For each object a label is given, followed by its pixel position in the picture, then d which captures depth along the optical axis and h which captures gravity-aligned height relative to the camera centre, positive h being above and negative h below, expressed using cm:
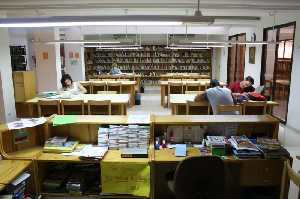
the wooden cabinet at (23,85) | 741 -58
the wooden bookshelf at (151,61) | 1373 +19
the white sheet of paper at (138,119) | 310 -65
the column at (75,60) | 1127 +17
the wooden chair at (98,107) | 521 -90
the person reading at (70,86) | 675 -56
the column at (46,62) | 863 +6
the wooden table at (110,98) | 561 -75
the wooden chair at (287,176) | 218 -94
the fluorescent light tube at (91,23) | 238 +37
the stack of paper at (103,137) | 309 -83
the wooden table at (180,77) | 1030 -47
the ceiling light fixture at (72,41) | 670 +58
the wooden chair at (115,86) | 846 -69
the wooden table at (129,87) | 854 -74
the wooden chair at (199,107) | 520 -87
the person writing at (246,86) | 648 -52
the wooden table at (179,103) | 551 -78
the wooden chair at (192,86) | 835 -67
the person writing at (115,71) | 1152 -31
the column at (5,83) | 607 -43
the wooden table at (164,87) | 852 -75
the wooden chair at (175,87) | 845 -72
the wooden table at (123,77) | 1041 -49
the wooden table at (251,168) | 272 -105
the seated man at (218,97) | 474 -57
